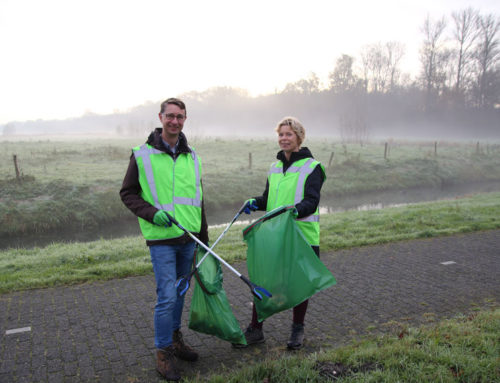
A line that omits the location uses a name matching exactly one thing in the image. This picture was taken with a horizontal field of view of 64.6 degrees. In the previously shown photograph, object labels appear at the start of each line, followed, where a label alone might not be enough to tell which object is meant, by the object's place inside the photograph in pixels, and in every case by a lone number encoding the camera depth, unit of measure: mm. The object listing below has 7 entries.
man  3316
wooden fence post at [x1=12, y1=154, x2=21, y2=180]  14742
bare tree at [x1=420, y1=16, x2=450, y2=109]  63969
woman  3688
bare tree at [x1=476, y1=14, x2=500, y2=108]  59375
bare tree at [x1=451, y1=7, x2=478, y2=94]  60431
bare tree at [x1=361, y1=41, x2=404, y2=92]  71438
